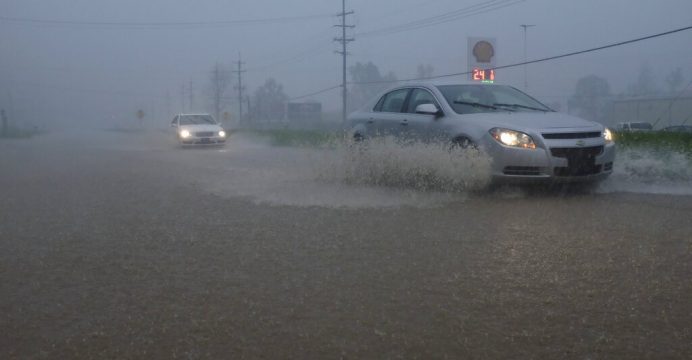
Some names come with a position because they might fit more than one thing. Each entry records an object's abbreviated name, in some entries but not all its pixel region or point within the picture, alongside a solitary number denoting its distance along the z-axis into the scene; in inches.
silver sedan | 278.5
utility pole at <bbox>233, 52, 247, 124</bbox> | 2822.3
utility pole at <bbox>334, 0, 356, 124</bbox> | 1834.2
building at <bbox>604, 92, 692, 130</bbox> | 1903.8
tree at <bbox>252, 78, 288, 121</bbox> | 3174.2
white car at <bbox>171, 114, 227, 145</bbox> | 943.0
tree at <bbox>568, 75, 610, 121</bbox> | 2442.2
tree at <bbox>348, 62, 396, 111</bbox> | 2501.2
